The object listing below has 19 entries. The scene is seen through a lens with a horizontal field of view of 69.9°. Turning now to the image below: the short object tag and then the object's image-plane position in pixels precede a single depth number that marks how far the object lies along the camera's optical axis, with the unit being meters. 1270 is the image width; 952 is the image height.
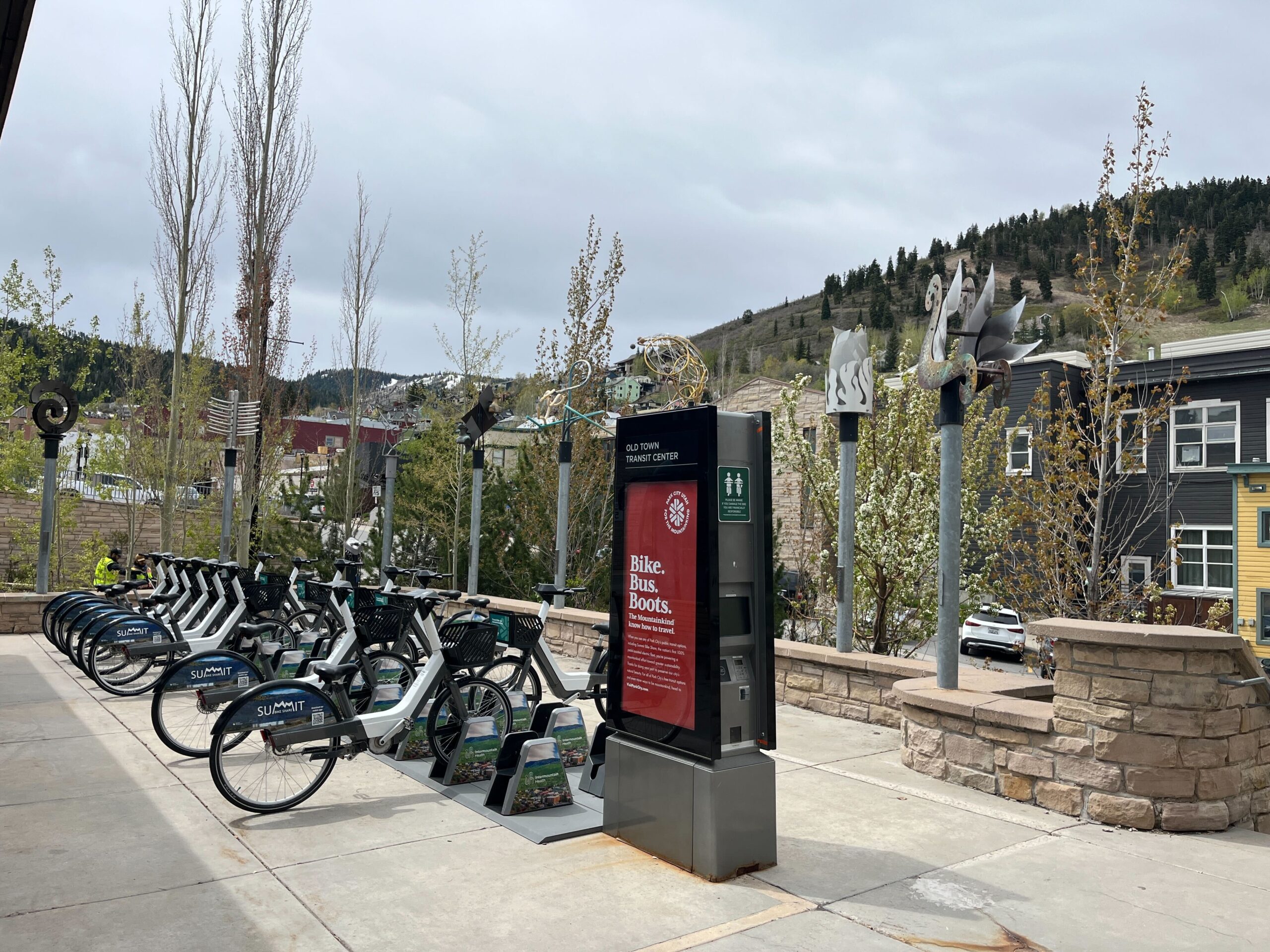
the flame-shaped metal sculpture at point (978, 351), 6.47
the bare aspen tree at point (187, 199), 15.27
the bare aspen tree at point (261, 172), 16.17
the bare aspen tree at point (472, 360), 17.19
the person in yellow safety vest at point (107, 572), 11.86
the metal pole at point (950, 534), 6.34
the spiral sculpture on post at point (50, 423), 12.02
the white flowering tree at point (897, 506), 10.89
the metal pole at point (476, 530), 12.37
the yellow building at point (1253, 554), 23.70
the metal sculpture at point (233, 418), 13.76
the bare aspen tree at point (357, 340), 19.58
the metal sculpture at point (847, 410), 7.83
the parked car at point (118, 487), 16.27
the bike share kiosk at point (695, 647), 4.13
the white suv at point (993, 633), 24.38
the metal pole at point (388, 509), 14.12
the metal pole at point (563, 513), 12.09
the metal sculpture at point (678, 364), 12.68
